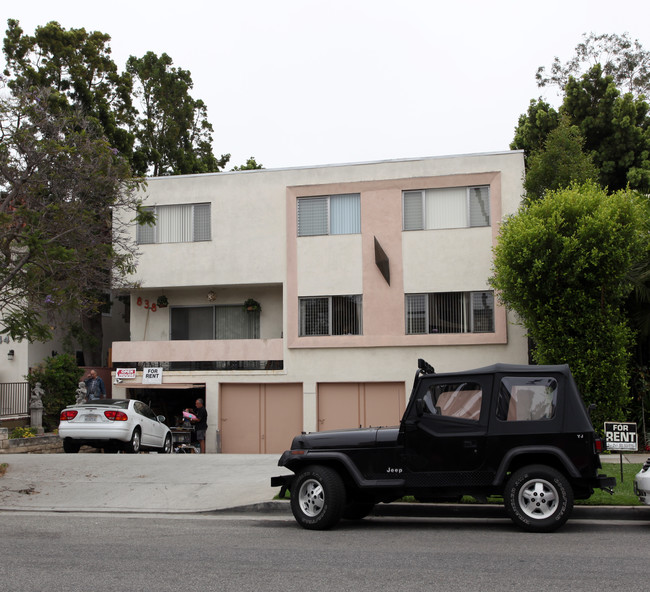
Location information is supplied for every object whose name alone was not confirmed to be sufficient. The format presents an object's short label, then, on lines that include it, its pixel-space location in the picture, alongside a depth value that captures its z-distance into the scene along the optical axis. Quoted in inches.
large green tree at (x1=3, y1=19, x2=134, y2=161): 1172.5
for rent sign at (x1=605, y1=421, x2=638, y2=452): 448.1
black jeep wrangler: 360.5
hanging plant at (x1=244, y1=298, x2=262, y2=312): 985.5
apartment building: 901.2
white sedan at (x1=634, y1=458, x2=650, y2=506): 374.6
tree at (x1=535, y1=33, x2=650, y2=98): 1359.5
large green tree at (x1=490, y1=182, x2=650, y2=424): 699.4
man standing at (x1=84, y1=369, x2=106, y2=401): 943.0
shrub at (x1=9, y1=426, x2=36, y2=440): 863.6
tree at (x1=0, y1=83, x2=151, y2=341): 555.5
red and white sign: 978.7
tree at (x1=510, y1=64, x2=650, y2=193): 1096.8
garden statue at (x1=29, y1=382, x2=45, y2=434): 916.6
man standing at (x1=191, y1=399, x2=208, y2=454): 918.4
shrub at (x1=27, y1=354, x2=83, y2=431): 968.9
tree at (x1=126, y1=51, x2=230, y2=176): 1471.5
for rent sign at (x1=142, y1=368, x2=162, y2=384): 970.1
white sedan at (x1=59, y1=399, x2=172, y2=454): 751.7
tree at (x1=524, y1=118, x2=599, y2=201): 844.6
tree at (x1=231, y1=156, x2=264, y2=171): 1428.4
